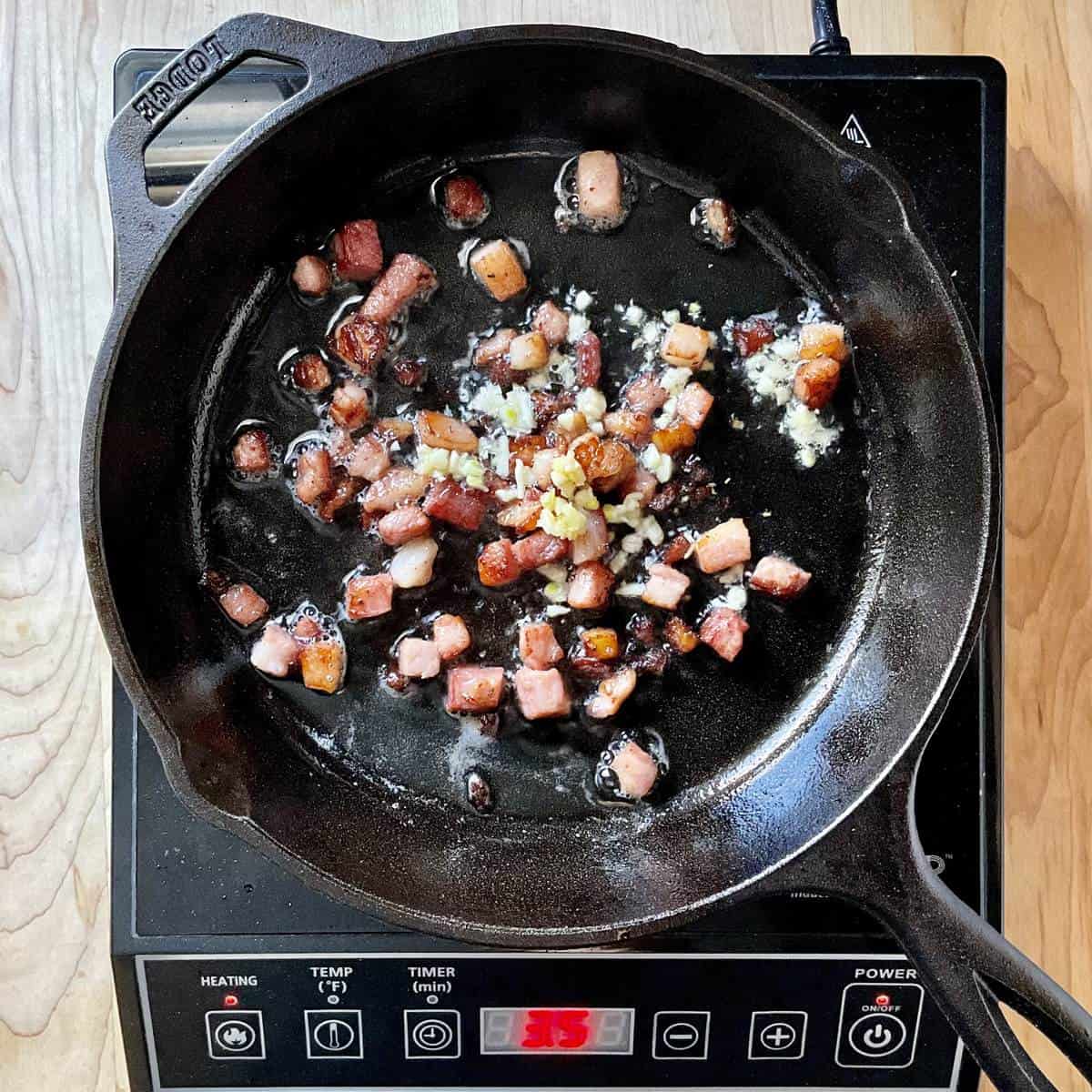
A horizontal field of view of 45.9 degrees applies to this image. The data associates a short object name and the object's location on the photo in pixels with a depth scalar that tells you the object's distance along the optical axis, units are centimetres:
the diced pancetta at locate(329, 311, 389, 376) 43
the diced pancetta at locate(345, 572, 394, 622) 42
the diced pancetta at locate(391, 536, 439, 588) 42
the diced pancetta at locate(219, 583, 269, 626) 43
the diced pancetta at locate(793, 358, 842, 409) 43
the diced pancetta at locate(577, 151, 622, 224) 43
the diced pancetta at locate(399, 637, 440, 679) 42
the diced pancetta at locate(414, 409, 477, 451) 42
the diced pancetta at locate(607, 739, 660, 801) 43
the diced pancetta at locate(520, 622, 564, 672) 42
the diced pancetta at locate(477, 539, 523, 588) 42
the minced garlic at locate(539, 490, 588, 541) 41
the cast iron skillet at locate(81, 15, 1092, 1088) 36
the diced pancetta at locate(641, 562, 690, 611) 42
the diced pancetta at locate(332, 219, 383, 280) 43
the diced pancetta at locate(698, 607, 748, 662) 43
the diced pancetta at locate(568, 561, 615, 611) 42
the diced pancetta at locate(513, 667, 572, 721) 42
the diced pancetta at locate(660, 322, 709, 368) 43
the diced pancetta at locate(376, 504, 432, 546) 42
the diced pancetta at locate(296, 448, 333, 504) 42
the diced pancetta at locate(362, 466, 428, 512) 42
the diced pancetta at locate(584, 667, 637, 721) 43
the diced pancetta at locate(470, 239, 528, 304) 43
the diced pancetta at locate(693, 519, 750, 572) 43
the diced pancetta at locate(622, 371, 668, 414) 43
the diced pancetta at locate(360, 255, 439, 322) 43
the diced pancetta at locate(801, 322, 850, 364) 43
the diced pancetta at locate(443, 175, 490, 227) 44
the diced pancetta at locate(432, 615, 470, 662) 42
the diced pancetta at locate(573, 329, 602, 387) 43
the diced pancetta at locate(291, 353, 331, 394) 43
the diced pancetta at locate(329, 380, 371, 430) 42
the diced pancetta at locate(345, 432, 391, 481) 42
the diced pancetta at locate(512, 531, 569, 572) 42
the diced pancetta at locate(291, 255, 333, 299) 43
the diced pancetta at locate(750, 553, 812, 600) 43
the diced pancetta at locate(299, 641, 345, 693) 42
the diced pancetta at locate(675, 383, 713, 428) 43
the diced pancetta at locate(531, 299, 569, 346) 43
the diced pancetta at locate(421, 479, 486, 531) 42
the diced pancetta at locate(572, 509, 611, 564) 42
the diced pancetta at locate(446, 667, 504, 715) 42
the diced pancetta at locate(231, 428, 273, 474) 43
